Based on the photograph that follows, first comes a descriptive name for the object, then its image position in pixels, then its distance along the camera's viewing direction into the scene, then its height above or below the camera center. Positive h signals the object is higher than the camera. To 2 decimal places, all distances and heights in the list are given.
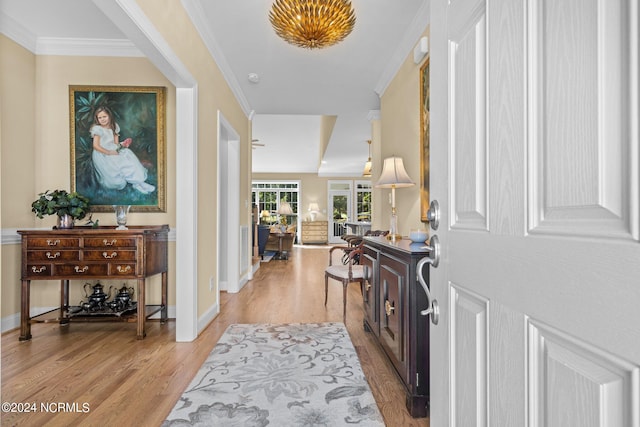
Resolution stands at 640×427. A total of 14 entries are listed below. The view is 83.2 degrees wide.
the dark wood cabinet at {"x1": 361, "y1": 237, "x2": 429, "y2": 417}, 1.73 -0.56
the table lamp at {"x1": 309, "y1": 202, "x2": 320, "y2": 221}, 12.70 +0.13
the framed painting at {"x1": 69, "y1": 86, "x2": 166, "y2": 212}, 3.33 +0.63
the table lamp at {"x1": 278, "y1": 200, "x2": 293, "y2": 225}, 12.20 +0.12
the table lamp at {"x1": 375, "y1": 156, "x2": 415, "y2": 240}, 2.92 +0.30
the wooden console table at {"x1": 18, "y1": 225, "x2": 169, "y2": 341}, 2.78 -0.32
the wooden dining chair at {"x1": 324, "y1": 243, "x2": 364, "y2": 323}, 3.30 -0.56
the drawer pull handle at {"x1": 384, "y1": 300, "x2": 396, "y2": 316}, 2.06 -0.55
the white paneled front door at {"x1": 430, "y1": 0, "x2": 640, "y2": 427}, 0.45 +0.00
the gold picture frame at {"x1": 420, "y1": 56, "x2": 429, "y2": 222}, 2.74 +0.58
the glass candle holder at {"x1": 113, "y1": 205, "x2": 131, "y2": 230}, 3.04 -0.02
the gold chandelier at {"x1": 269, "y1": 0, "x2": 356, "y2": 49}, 2.34 +1.31
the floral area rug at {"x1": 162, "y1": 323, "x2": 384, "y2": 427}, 1.71 -0.97
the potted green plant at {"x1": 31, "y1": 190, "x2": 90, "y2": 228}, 2.93 +0.06
